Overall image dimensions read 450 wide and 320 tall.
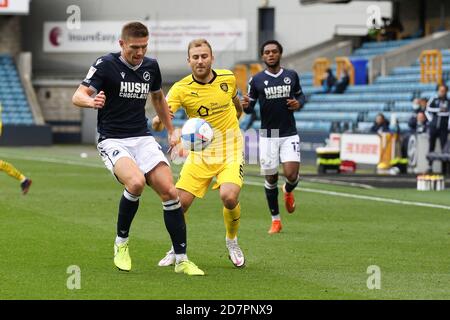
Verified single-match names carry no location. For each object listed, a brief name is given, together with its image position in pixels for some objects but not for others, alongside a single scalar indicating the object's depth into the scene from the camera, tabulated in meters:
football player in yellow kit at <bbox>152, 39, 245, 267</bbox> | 12.12
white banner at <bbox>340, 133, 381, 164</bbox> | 32.22
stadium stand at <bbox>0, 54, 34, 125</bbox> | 53.97
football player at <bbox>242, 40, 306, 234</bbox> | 16.11
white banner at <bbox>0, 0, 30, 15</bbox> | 53.72
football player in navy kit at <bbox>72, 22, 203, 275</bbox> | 11.18
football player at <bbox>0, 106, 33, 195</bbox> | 21.33
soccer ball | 12.04
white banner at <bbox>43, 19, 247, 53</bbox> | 53.81
